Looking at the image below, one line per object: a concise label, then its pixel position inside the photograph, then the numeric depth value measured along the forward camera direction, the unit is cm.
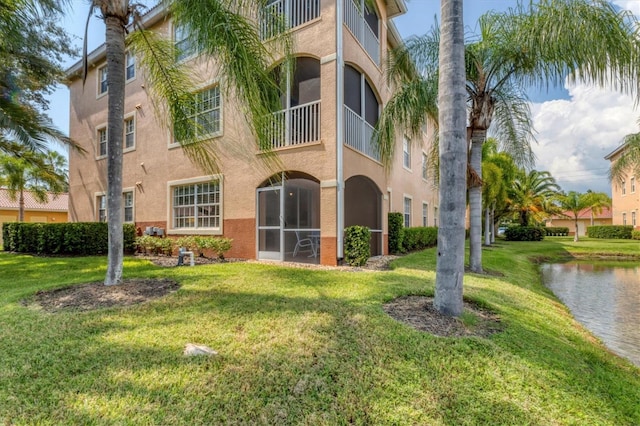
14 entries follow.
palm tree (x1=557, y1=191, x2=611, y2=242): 3364
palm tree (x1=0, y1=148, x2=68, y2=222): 1317
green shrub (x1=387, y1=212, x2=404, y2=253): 1385
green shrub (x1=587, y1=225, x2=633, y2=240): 3253
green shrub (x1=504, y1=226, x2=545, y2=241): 3112
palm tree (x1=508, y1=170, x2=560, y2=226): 2891
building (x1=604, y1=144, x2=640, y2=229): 3250
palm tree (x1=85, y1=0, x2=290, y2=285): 534
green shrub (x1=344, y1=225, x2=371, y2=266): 941
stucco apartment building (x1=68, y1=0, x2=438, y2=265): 959
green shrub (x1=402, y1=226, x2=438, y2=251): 1488
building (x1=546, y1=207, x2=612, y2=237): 4775
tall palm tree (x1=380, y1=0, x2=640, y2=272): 609
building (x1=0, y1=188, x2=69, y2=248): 2836
